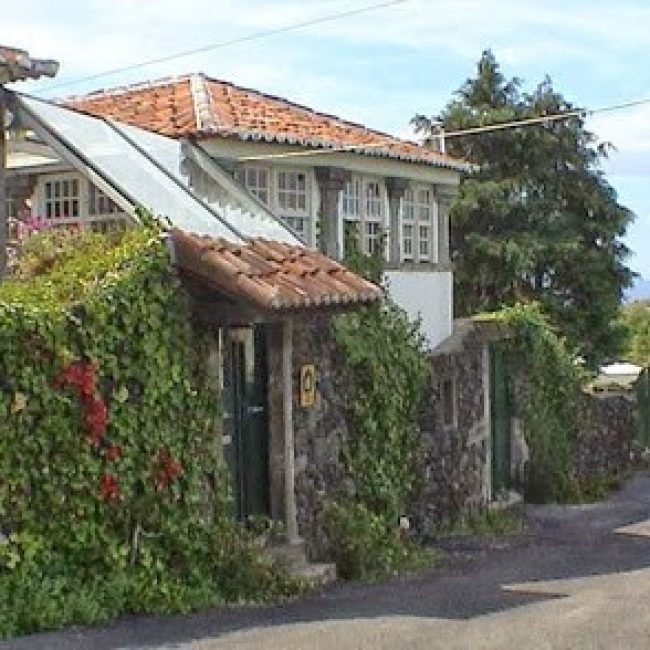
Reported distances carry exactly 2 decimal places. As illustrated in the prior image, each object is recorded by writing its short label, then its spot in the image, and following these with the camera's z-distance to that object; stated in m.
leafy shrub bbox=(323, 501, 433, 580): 12.03
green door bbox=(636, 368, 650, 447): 25.03
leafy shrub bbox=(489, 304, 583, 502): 18.91
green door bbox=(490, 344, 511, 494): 18.28
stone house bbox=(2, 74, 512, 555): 11.59
